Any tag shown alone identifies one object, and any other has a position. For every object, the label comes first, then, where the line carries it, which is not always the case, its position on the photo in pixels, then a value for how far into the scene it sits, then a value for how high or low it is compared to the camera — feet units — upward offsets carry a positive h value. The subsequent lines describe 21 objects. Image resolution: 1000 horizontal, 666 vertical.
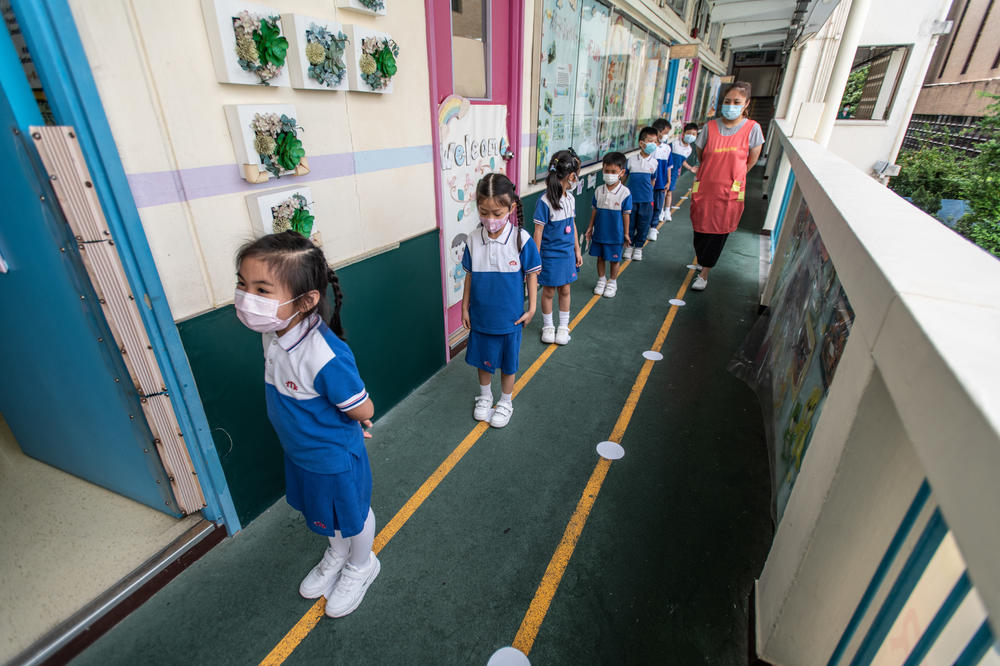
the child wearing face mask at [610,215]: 14.16 -3.09
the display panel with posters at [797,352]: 6.83 -4.11
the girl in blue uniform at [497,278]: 8.47 -2.95
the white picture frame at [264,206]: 6.51 -1.26
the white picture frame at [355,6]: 7.31 +1.53
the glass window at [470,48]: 11.09 +1.47
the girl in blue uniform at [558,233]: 11.78 -2.97
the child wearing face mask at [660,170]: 21.01 -2.49
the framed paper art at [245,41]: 5.65 +0.79
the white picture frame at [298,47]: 6.48 +0.82
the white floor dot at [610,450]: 9.34 -6.30
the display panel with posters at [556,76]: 14.80 +1.16
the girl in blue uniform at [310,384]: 4.88 -2.82
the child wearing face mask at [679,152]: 24.58 -1.91
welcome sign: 11.09 -1.17
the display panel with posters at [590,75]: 17.93 +1.46
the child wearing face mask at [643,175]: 18.78 -2.31
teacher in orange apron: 14.07 -1.46
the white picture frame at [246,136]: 6.02 -0.33
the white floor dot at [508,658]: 5.77 -6.27
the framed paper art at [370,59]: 7.57 +0.80
